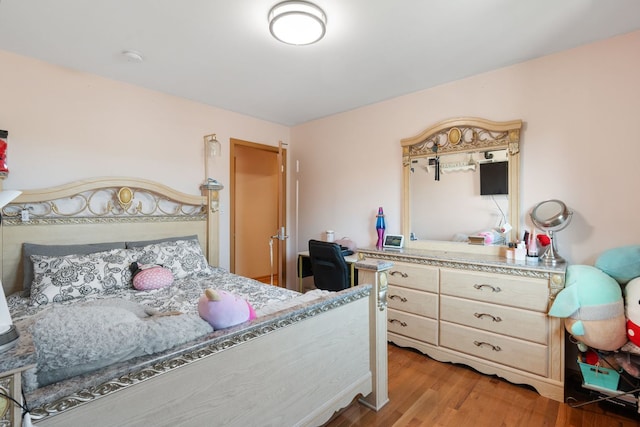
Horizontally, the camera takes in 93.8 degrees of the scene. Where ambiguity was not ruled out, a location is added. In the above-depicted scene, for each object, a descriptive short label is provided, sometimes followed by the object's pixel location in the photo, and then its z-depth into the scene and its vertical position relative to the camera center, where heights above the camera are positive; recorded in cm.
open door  410 -42
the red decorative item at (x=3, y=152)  211 +42
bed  78 -47
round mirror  210 -7
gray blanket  74 -35
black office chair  255 -50
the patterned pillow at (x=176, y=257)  250 -40
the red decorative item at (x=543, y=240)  219 -22
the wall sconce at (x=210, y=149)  326 +68
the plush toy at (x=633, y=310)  163 -56
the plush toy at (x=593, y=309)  171 -59
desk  355 -68
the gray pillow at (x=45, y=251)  212 -30
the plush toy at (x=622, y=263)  182 -34
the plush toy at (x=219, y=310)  110 -37
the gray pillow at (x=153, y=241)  263 -28
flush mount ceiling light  168 +109
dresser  197 -78
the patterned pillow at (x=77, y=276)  196 -46
